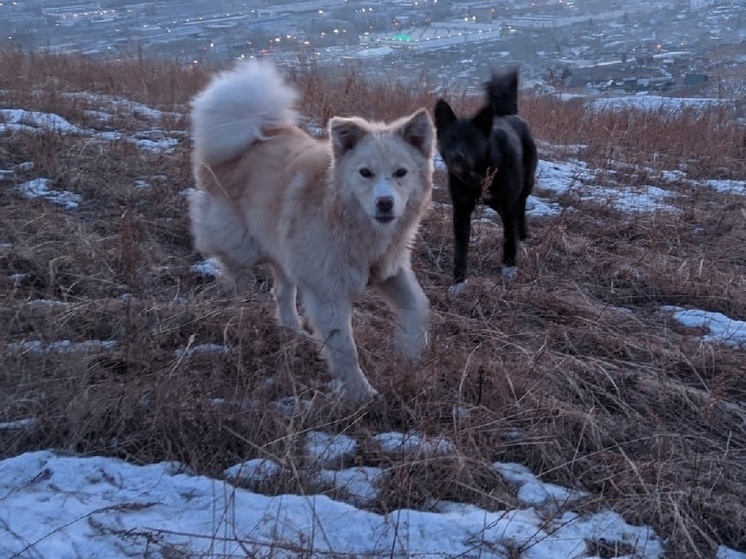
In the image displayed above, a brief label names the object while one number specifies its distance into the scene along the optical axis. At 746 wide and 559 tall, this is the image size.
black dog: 4.35
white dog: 3.01
